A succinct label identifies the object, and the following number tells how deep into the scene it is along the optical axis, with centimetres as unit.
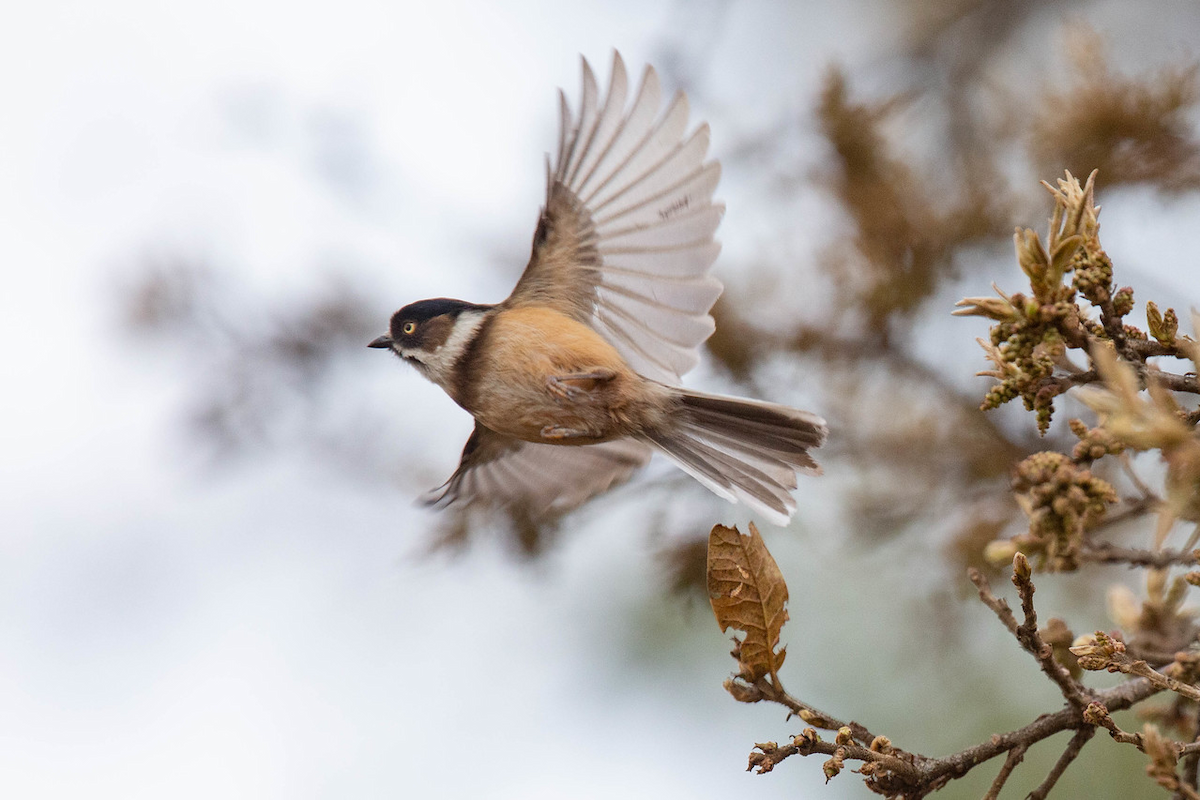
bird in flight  489
